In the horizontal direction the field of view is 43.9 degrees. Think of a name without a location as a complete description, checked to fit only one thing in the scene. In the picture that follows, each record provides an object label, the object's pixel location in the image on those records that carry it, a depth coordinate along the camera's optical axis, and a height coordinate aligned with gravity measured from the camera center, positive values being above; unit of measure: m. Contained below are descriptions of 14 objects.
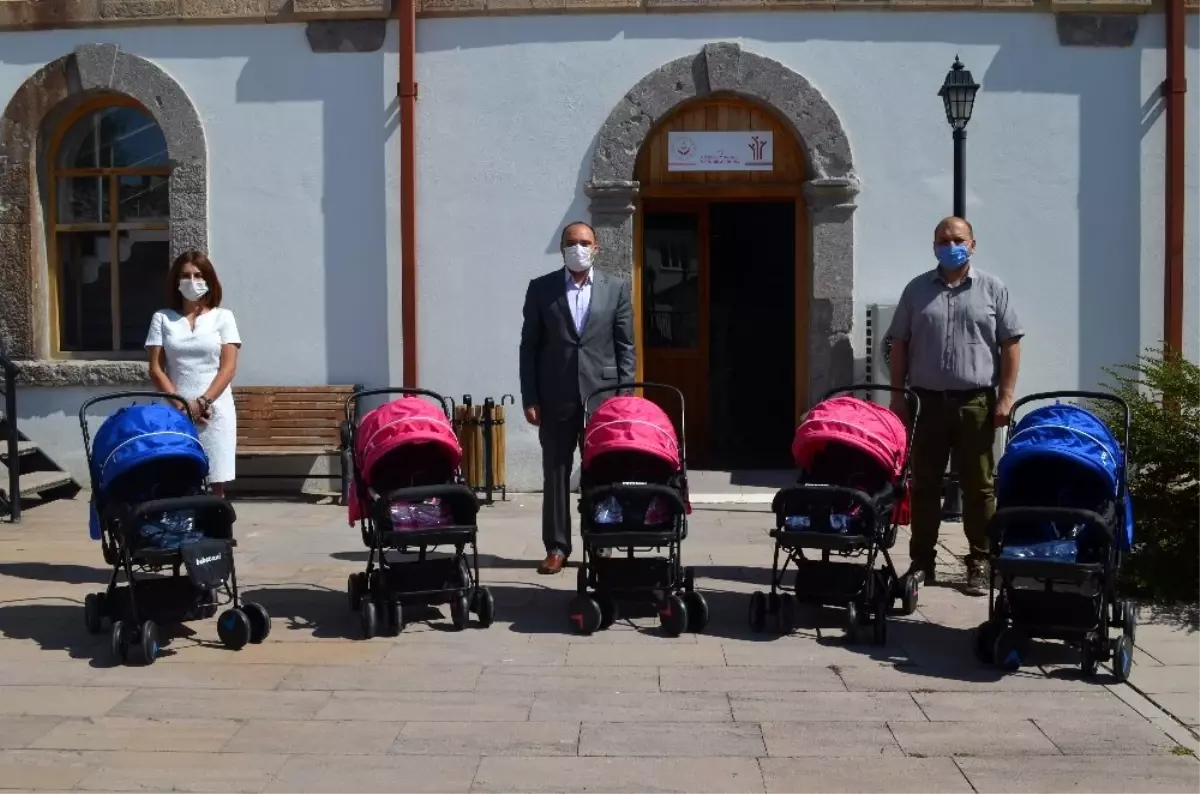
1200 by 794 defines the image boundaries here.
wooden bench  11.34 -0.58
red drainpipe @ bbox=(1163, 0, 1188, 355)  11.09 +1.29
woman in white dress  7.72 -0.03
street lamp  10.13 +1.54
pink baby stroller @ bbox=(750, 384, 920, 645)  6.47 -0.73
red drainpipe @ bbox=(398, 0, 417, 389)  11.30 +1.39
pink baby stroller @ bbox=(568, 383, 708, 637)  6.64 -0.77
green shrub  7.29 -0.74
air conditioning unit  11.05 -0.01
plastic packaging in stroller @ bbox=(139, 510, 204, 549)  6.34 -0.79
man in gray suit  7.94 -0.02
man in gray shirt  7.38 -0.13
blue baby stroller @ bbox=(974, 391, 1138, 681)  5.88 -0.81
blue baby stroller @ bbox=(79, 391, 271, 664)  6.24 -0.79
